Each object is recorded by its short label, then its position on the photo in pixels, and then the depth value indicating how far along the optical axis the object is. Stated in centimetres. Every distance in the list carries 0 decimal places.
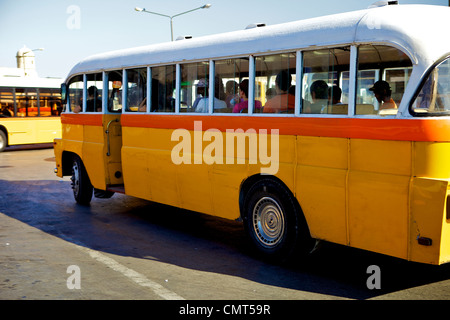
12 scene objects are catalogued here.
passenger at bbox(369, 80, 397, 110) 548
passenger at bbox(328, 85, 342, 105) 595
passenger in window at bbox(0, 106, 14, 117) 2430
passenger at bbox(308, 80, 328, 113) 608
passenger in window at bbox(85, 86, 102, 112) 1025
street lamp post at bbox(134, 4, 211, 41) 3491
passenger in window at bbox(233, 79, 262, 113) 705
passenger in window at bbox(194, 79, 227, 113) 754
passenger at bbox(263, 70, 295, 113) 649
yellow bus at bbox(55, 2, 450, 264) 521
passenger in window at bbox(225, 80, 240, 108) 717
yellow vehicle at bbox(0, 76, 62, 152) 2431
